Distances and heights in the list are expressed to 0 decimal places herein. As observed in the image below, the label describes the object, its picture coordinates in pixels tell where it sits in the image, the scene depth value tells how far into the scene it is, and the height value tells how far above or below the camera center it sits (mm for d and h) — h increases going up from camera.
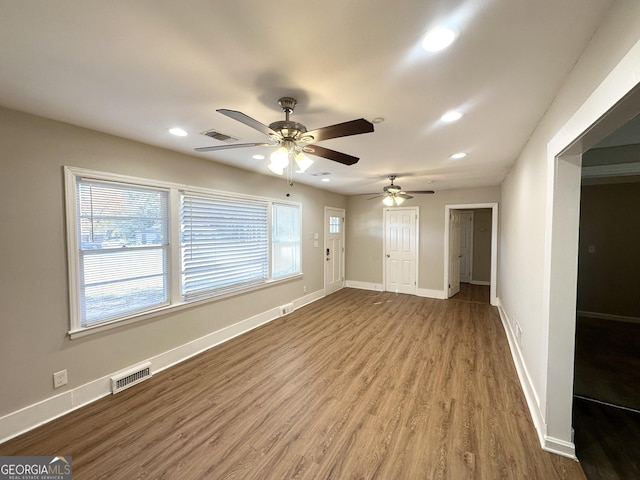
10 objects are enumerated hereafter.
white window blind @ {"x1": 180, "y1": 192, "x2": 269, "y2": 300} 3373 -178
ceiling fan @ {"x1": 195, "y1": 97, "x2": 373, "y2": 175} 1605 +652
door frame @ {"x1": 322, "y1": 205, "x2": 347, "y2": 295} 6184 -90
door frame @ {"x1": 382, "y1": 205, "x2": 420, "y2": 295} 6503 -358
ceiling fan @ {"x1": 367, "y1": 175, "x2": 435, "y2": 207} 4477 +667
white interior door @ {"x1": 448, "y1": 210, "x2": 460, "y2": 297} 6027 -477
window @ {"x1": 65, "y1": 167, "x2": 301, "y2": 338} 2459 -157
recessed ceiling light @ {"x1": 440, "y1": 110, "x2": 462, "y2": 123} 2119 +950
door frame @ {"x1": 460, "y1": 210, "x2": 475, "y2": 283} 7598 -413
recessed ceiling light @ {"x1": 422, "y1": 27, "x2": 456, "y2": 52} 1236 +936
